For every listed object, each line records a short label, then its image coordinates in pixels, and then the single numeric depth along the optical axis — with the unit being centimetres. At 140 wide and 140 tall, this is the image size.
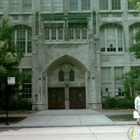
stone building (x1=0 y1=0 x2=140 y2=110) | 2767
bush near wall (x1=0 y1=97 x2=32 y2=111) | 2686
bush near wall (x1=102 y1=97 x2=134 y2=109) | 2695
